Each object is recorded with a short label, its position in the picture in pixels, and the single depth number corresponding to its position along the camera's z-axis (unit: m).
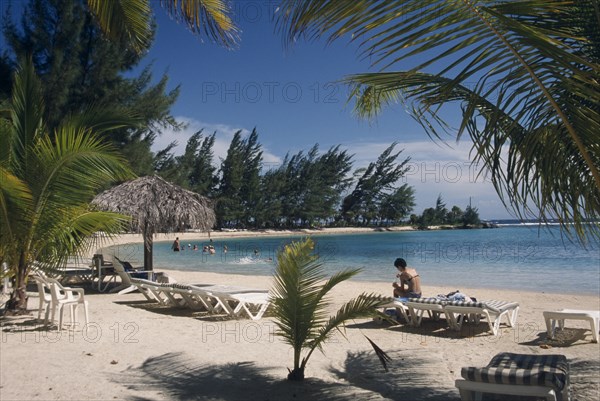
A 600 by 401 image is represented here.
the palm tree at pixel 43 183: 6.43
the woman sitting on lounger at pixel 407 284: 7.93
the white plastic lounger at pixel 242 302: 7.91
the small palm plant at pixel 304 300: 4.48
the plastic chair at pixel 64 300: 6.50
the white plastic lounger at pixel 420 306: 7.05
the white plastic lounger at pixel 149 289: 9.15
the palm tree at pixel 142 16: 4.39
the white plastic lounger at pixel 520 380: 3.62
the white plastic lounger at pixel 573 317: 6.52
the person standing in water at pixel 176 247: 33.43
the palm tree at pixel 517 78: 2.35
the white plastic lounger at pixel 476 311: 6.87
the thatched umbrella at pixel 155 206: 11.70
